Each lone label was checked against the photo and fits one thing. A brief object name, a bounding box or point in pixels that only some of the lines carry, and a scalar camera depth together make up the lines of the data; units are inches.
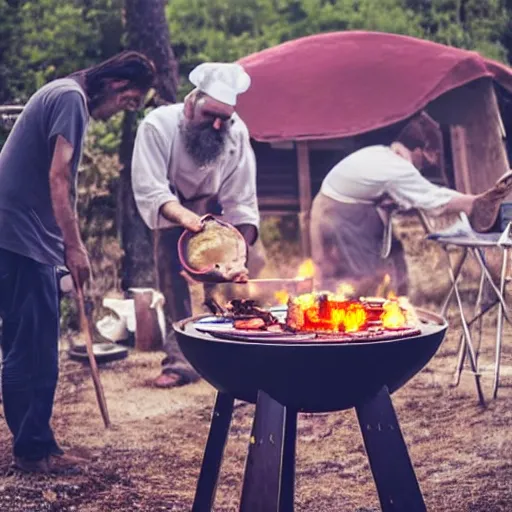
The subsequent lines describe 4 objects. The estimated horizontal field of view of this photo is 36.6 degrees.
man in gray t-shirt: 140.6
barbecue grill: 96.7
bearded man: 165.9
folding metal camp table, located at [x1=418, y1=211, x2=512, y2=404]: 158.7
